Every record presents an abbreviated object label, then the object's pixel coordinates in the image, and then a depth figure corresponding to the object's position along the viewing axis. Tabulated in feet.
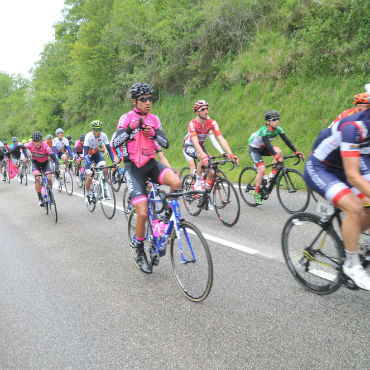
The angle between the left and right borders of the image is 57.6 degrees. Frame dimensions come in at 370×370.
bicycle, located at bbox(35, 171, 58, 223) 27.81
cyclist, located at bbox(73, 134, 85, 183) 41.41
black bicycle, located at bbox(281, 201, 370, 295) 10.50
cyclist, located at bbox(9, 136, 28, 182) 54.42
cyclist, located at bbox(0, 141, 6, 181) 61.11
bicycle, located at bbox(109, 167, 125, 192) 36.27
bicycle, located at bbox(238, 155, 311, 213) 22.15
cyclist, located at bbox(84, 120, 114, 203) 28.40
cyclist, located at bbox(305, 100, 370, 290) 9.48
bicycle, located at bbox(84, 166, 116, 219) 26.76
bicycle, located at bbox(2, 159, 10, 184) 61.36
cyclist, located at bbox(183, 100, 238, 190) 22.67
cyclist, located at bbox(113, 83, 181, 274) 13.99
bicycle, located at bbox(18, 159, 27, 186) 56.08
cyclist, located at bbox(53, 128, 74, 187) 47.98
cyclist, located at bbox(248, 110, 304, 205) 22.50
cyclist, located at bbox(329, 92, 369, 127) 13.43
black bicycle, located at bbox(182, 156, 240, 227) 20.62
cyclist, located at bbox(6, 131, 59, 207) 29.19
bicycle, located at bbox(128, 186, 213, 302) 11.37
